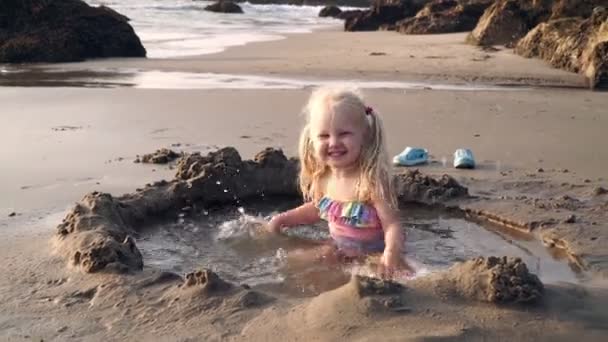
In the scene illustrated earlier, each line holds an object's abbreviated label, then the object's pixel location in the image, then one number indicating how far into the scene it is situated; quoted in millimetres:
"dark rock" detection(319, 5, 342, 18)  33844
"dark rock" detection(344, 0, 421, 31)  22984
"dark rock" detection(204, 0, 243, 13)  30531
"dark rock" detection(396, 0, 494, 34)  18875
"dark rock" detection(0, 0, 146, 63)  12125
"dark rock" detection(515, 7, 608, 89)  9125
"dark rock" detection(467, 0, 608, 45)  14500
